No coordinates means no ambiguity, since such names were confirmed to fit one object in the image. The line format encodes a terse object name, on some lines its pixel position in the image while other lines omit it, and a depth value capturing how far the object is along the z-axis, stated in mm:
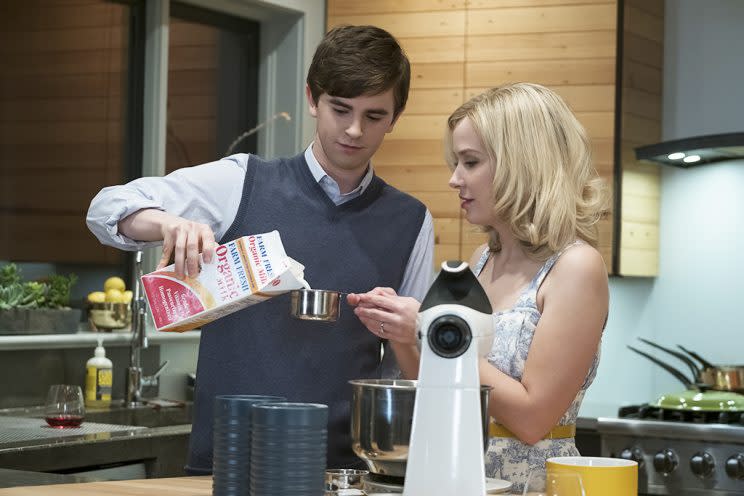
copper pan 3789
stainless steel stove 3471
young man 2139
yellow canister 1541
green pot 3611
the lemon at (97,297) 3877
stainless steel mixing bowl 1598
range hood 3881
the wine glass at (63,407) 3164
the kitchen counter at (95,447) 2877
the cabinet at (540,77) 3984
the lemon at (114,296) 3883
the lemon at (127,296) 3909
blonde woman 1895
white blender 1536
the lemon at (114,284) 3928
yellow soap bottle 3725
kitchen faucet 3801
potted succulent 3525
